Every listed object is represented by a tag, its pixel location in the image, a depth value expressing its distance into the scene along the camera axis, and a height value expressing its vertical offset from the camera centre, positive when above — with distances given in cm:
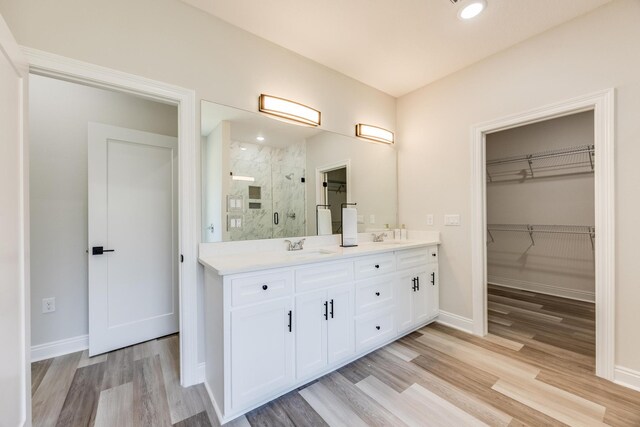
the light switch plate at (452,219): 267 -7
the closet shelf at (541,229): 330 -24
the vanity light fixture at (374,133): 285 +89
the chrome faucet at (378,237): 289 -26
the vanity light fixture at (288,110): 213 +88
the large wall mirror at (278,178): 195 +32
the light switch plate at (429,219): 290 -7
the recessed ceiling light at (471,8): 181 +143
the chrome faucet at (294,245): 222 -26
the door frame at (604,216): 182 -4
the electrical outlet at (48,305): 214 -72
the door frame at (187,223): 180 -6
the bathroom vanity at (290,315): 149 -68
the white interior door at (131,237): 223 -20
